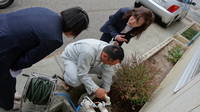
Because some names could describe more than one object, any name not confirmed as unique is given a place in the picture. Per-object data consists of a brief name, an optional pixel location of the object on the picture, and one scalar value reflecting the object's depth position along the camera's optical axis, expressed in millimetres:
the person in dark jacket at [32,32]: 1538
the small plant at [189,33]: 5582
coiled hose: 2016
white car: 5508
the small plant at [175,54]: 4190
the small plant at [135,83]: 2455
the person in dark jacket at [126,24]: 2604
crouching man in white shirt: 2082
